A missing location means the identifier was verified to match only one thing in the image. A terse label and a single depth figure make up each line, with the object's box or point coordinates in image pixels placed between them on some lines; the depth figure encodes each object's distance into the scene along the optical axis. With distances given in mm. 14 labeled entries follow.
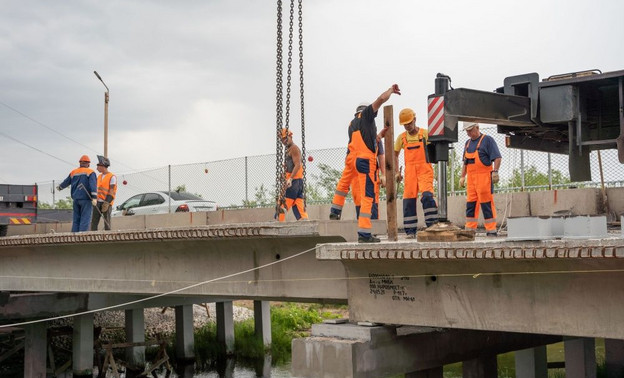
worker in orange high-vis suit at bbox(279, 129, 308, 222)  12898
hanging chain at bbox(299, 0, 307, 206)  10945
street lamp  23097
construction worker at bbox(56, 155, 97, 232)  16172
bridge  7039
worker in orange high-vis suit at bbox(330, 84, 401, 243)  9305
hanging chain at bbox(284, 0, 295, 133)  10312
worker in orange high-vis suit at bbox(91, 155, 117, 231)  16656
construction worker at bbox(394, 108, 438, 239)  11695
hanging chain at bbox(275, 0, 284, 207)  10344
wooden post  8742
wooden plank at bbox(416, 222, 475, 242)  7836
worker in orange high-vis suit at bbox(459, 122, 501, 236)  11812
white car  23234
